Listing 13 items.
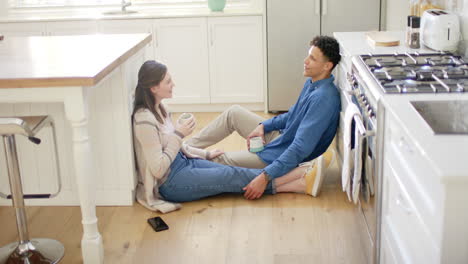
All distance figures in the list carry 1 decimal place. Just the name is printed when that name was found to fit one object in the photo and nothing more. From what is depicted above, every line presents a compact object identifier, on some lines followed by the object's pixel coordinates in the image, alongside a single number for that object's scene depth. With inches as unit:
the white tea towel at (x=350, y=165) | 101.7
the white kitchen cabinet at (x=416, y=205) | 54.8
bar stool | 95.9
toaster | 112.0
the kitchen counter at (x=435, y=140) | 54.2
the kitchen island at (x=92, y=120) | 107.4
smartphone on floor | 120.3
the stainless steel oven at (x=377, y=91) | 87.0
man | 129.8
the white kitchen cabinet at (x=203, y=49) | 202.1
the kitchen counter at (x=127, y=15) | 202.4
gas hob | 86.6
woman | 125.8
